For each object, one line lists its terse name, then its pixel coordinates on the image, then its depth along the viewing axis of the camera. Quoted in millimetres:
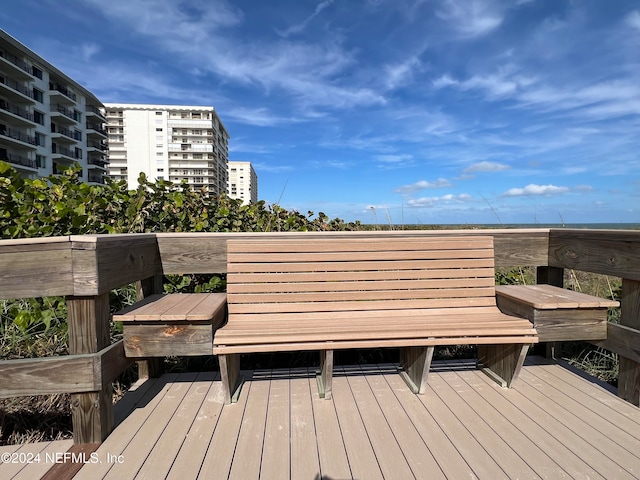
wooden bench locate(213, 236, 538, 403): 2385
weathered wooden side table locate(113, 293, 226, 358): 2152
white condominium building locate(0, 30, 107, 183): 34031
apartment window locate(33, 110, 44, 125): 38222
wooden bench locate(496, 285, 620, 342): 2447
